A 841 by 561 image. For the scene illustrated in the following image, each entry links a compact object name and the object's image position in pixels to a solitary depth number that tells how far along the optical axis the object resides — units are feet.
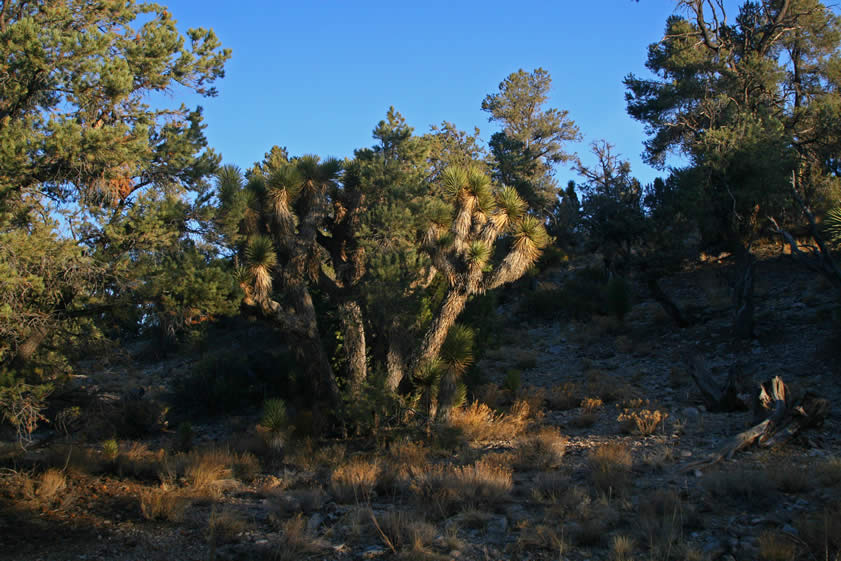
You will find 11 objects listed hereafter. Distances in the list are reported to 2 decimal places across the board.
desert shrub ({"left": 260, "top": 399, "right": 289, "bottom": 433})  36.24
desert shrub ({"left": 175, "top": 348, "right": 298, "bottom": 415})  52.49
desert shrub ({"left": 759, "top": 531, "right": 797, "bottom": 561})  17.48
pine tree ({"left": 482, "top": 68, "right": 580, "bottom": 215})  118.32
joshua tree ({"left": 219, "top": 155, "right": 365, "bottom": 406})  34.40
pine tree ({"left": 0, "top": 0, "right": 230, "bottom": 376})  25.89
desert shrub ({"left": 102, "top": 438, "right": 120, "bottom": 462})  34.86
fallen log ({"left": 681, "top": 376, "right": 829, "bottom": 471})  28.55
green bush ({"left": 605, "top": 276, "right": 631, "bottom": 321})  69.72
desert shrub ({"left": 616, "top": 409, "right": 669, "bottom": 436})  35.24
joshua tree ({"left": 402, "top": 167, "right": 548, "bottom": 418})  37.22
